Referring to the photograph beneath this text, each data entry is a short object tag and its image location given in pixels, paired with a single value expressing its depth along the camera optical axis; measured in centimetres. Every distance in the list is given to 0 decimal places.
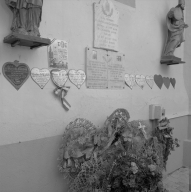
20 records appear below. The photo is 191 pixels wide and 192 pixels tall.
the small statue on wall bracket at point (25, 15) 209
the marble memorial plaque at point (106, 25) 297
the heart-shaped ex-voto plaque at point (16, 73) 219
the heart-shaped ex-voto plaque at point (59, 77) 254
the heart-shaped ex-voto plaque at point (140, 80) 360
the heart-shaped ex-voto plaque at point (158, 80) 398
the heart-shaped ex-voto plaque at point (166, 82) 419
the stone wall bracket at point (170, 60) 389
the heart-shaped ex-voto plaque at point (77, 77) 271
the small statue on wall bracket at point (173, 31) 392
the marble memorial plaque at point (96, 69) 289
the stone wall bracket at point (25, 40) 202
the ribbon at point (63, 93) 257
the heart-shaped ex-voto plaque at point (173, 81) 439
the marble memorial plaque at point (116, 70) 316
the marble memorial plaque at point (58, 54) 252
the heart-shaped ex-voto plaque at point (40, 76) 238
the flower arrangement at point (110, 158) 218
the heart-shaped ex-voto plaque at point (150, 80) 379
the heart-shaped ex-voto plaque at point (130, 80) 341
